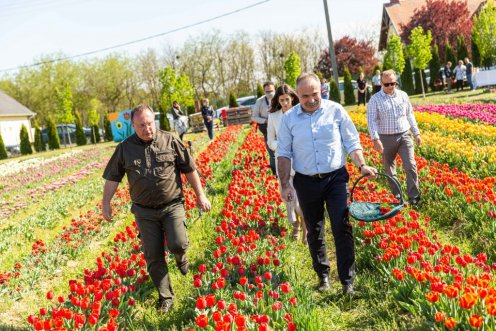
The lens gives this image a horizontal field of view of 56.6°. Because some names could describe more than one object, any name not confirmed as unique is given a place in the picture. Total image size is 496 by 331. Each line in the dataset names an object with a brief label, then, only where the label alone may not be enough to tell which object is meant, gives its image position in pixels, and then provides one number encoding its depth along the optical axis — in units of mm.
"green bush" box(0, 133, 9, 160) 34522
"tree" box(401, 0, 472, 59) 37688
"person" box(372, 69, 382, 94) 22433
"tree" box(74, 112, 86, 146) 38156
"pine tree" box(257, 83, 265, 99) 35500
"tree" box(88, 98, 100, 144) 38906
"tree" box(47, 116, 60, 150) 36688
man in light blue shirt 4285
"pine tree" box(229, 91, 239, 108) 35506
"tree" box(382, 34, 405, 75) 29547
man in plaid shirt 6828
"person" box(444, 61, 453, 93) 27131
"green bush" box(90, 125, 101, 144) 38875
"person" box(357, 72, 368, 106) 22983
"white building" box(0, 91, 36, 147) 44312
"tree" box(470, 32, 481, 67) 34000
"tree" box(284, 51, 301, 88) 36719
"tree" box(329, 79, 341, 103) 31955
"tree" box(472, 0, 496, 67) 27923
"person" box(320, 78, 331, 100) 19797
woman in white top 5922
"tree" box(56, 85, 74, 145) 34250
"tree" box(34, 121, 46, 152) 36375
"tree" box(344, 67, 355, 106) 33331
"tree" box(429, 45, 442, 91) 32719
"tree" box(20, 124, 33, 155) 35594
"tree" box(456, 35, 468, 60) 32562
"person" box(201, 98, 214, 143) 19484
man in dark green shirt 4391
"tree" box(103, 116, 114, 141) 38219
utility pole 26859
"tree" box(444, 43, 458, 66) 32500
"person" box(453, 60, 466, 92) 25706
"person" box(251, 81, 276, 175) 8562
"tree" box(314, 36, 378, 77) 51656
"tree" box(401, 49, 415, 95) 32531
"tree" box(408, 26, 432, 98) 26906
